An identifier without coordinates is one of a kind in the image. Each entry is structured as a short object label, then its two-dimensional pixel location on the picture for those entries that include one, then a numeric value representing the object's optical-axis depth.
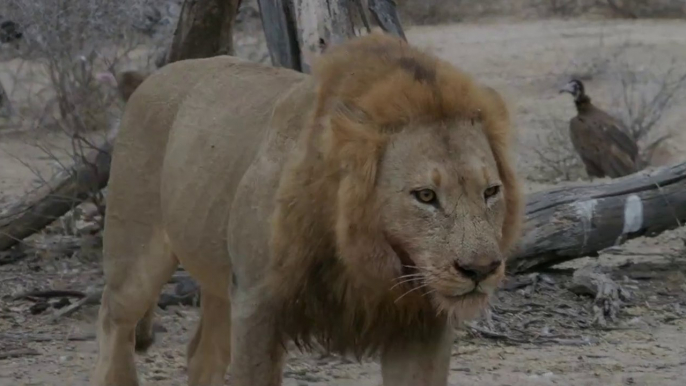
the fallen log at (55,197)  16.91
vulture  24.81
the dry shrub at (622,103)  26.56
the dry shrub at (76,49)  23.05
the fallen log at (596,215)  15.85
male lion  7.56
